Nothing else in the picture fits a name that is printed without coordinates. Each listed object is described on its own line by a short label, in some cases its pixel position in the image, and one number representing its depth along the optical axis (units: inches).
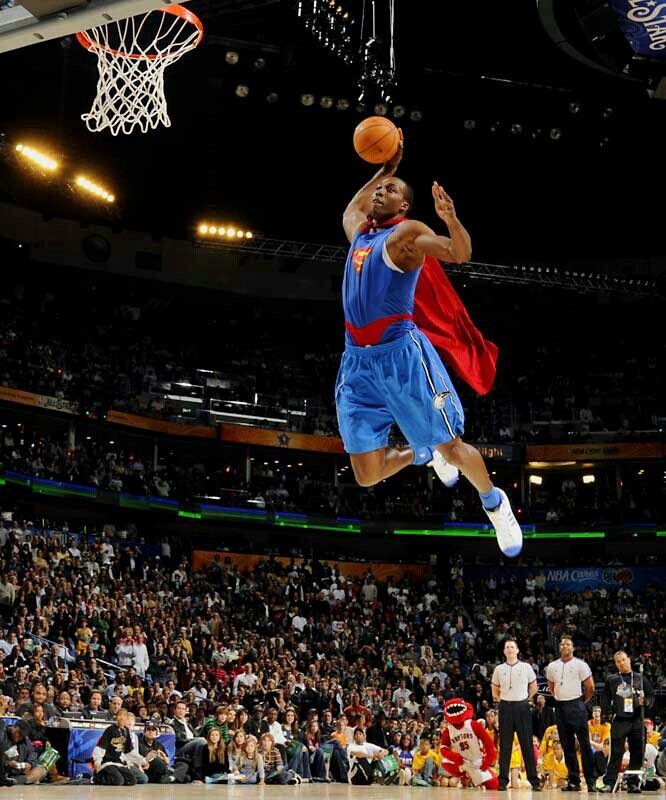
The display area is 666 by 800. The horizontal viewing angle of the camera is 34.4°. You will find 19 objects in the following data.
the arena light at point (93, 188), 1138.7
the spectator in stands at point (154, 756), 580.7
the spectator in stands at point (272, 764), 620.1
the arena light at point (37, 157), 1027.9
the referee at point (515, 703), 470.6
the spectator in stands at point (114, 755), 539.2
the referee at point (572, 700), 464.8
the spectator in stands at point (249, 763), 615.2
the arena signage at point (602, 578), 1347.2
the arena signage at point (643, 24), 488.4
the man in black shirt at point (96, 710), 627.5
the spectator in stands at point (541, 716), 712.4
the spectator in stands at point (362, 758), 674.2
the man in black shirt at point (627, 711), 462.6
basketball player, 302.8
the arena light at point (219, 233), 1187.3
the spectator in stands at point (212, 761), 609.9
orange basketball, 295.9
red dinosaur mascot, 541.3
